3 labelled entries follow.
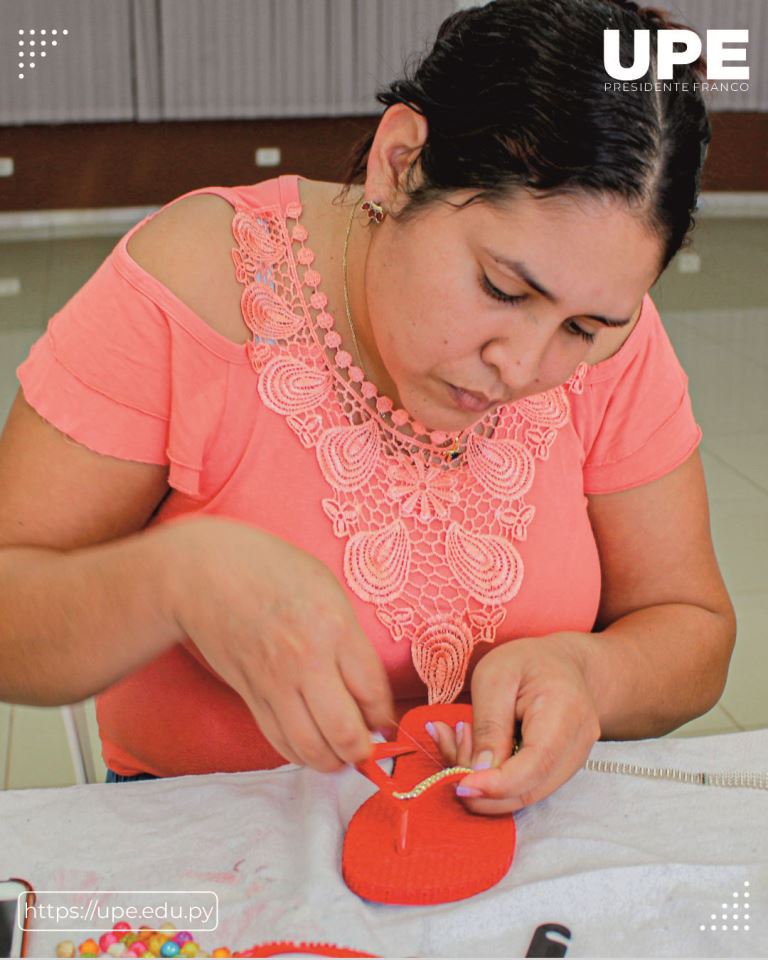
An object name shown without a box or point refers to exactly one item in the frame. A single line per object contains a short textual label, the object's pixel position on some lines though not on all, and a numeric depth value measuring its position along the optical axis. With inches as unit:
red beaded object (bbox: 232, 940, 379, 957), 30.2
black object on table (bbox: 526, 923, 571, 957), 31.4
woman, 32.6
